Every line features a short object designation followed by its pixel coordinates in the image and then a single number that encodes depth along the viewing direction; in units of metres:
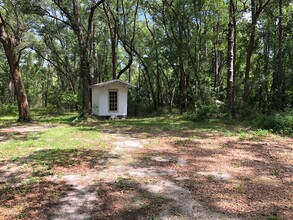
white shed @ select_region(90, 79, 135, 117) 14.90
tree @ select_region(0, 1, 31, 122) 11.52
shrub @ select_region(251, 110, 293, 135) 8.36
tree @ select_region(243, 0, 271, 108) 11.20
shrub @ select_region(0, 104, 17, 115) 18.06
